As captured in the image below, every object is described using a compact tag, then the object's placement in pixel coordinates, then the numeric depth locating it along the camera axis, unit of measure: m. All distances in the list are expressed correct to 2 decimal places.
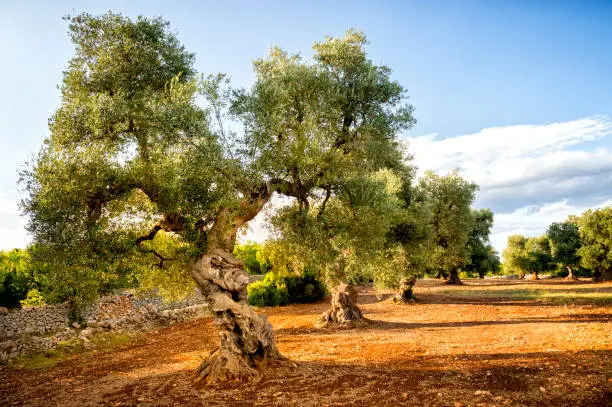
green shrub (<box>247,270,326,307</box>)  40.91
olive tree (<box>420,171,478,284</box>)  40.28
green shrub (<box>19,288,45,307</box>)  33.19
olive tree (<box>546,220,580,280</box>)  70.62
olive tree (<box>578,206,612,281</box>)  61.44
